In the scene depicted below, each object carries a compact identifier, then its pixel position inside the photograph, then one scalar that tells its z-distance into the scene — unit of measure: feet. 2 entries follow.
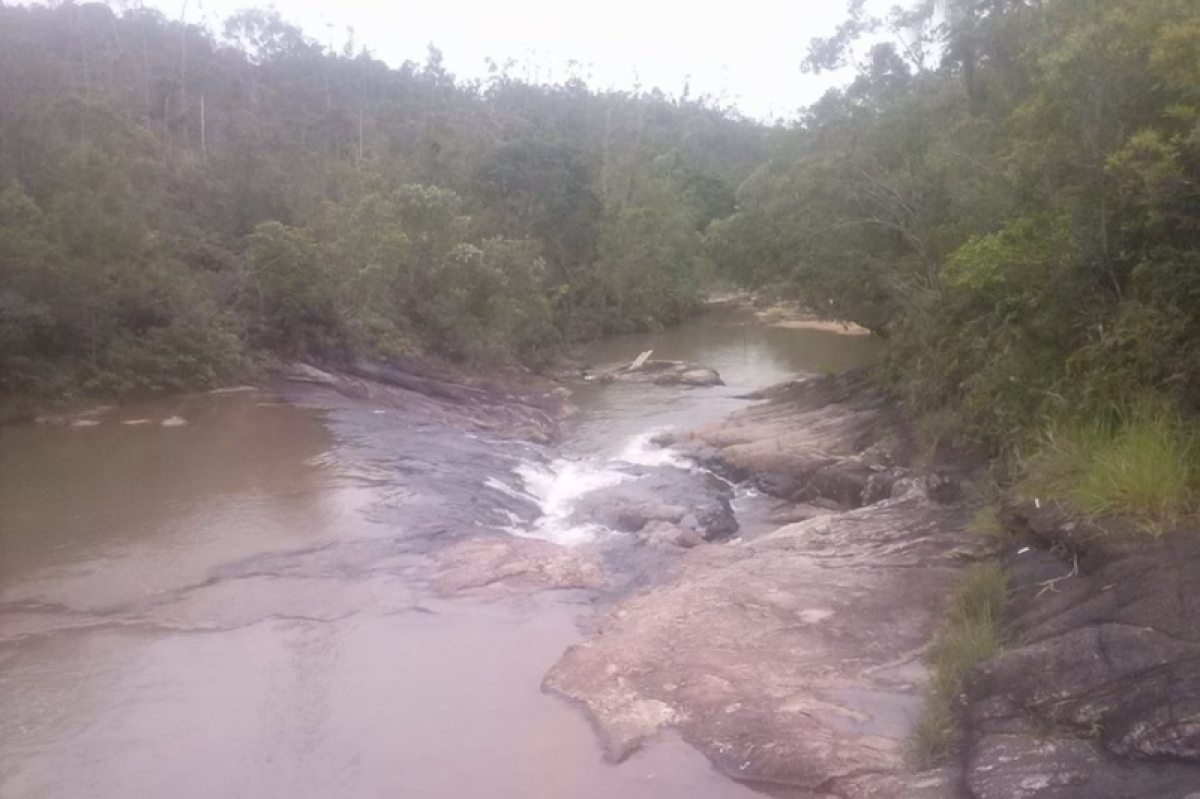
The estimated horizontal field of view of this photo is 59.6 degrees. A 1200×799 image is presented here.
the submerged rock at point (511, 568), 39.65
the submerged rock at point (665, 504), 49.80
